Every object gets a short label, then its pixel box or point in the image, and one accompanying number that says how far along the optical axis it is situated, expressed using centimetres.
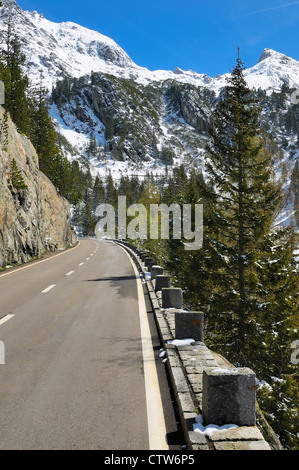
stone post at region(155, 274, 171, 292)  1176
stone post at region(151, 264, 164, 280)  1434
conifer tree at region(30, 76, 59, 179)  5188
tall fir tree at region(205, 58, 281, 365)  1450
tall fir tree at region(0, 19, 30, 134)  3278
